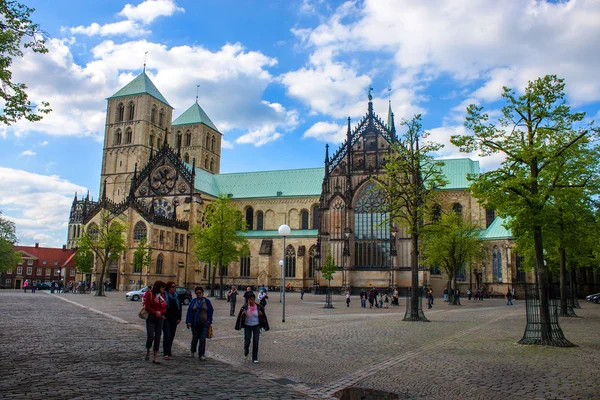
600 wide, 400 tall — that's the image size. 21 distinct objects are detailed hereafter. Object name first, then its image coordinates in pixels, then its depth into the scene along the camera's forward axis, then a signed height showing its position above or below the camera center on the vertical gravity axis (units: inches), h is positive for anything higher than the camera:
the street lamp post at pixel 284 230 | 928.1 +79.1
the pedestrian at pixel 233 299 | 1051.3 -61.8
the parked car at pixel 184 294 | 1387.5 -73.6
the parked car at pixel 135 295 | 1638.8 -90.1
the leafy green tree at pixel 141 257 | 2315.5 +56.7
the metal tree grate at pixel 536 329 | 642.2 -72.2
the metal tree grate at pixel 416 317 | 1030.3 -90.9
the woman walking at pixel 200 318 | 476.4 -47.0
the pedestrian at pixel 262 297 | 978.8 -56.7
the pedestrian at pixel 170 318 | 474.0 -47.7
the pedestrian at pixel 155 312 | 445.7 -39.5
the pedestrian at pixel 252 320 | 474.6 -48.2
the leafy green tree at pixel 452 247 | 1886.8 +112.9
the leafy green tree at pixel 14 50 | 633.6 +287.6
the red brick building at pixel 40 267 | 4197.8 -9.0
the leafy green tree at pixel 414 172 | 1159.5 +253.8
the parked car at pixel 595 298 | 2175.2 -87.8
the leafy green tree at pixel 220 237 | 1926.7 +130.3
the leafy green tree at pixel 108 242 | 2067.9 +110.0
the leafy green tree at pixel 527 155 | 705.0 +176.8
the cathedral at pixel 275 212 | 2456.9 +340.7
